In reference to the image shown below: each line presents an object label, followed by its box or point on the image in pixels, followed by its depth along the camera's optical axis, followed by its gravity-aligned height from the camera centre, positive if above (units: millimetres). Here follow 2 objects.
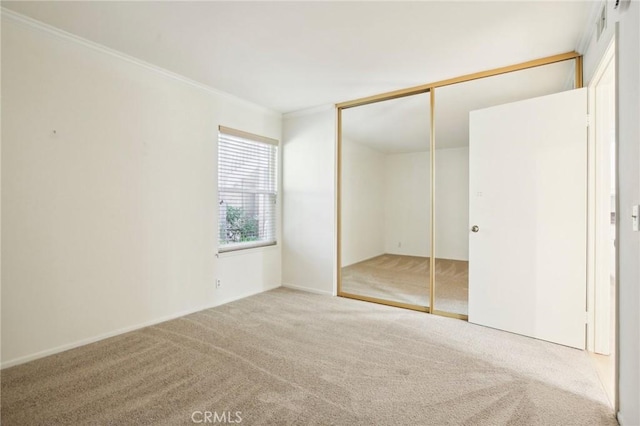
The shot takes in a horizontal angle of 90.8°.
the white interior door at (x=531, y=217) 2564 -32
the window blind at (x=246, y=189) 3752 +290
